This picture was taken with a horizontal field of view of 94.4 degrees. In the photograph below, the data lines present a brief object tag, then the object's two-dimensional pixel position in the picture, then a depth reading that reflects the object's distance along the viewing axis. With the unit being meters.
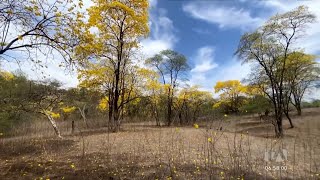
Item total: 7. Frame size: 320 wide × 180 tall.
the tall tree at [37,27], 3.08
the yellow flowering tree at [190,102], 17.78
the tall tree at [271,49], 9.79
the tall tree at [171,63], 14.98
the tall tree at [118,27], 7.93
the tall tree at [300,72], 12.38
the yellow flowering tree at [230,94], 24.59
